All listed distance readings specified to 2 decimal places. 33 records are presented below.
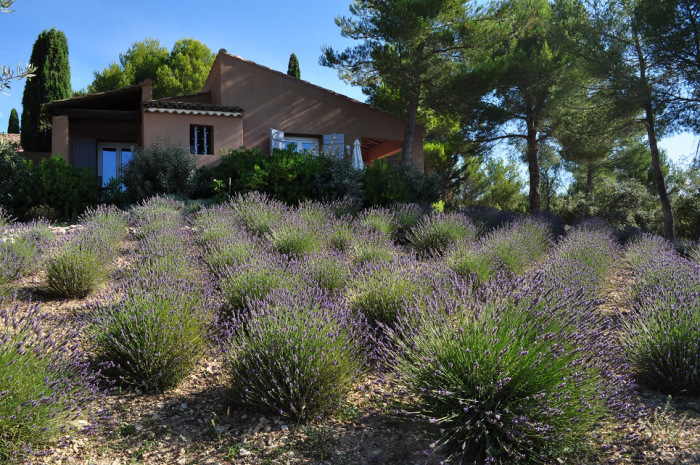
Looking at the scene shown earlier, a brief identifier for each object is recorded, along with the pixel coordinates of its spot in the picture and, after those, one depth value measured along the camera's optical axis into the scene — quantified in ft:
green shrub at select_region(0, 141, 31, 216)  30.04
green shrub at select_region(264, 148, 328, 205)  32.17
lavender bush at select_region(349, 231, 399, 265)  15.46
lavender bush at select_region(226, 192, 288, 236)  20.64
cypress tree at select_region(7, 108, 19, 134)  75.00
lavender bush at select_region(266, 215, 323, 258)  16.80
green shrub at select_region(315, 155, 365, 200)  32.14
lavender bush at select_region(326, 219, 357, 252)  18.49
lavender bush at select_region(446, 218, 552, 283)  14.35
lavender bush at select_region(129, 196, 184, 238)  20.07
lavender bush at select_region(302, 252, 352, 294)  13.25
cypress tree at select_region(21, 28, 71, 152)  52.29
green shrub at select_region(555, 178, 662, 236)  68.33
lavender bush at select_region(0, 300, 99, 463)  6.58
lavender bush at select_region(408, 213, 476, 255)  20.06
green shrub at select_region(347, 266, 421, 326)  11.22
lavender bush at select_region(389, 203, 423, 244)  23.32
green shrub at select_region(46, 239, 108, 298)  13.56
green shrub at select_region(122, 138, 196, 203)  34.73
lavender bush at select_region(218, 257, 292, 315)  11.78
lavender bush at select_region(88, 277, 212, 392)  9.07
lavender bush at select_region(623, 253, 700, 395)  9.25
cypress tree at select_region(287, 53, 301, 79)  66.08
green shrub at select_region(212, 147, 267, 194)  31.86
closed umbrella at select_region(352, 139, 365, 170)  40.11
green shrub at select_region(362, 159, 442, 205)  32.30
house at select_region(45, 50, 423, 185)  41.57
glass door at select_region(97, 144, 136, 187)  48.34
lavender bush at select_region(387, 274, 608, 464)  6.64
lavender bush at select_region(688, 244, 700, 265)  19.54
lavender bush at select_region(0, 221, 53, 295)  13.95
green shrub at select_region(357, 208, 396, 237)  21.28
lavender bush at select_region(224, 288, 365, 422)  8.08
